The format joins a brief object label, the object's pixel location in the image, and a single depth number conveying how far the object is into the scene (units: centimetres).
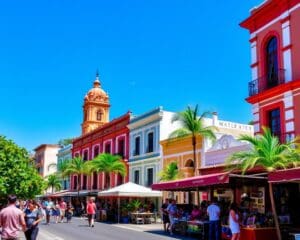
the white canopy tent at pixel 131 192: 2788
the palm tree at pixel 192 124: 2734
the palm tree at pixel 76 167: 4784
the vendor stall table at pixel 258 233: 1505
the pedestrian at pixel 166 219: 2195
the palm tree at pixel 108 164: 3825
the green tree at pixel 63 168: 4987
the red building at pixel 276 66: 2112
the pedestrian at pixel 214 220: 1718
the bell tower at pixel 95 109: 6425
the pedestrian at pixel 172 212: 2111
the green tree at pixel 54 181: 6488
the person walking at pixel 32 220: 1345
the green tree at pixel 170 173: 3042
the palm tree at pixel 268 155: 1524
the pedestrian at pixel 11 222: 864
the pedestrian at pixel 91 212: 2479
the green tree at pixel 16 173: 1703
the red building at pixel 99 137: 4231
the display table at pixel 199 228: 1850
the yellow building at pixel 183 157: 3011
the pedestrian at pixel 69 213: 2955
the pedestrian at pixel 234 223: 1453
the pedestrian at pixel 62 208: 3040
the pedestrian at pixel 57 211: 2924
